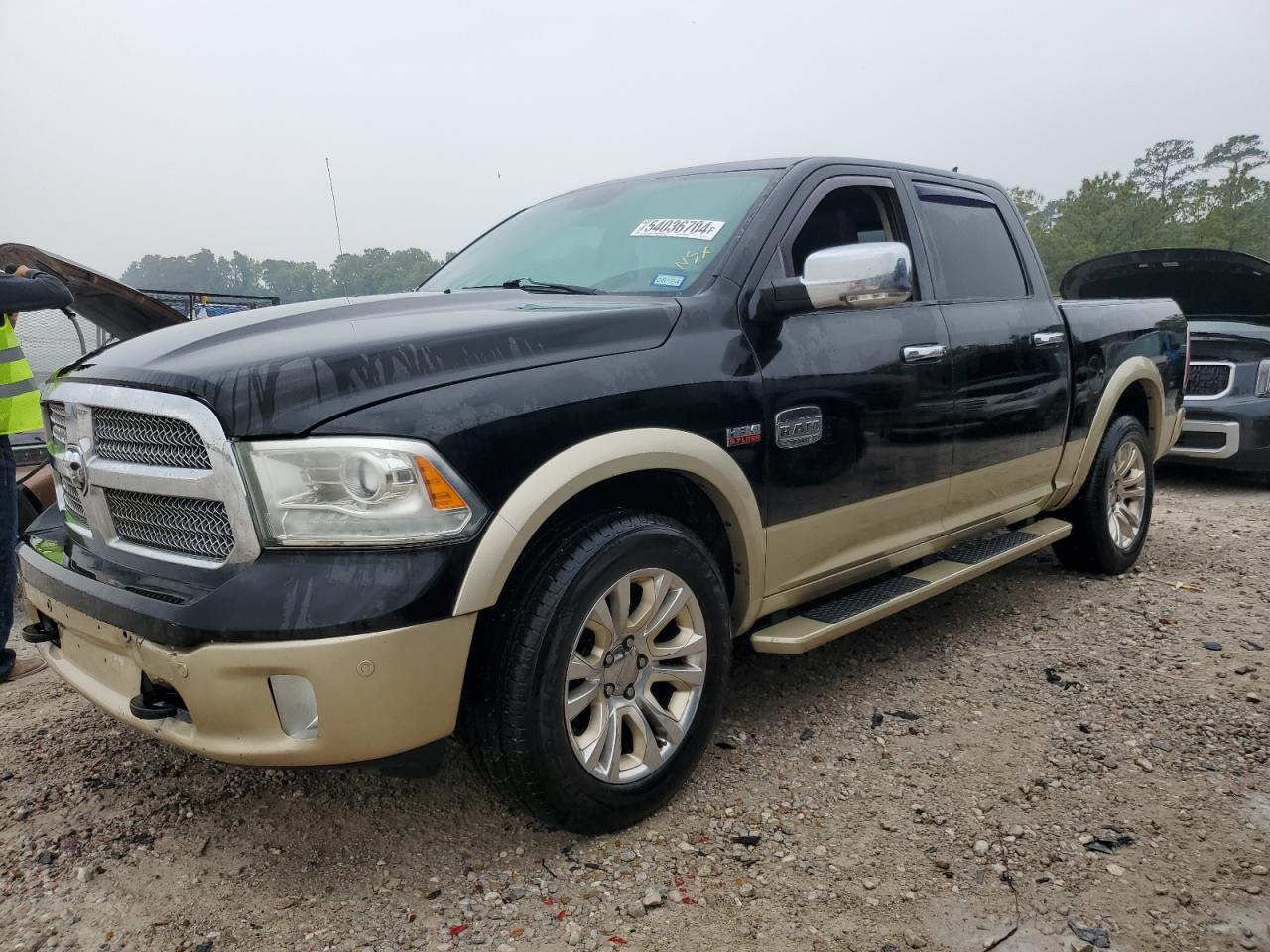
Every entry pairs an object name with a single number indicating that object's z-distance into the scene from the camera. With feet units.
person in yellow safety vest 12.01
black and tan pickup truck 6.34
